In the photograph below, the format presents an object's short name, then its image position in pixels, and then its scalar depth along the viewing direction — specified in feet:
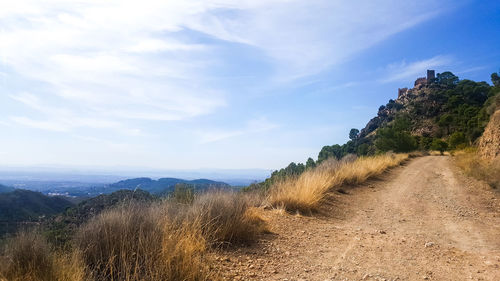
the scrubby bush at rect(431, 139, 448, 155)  140.56
